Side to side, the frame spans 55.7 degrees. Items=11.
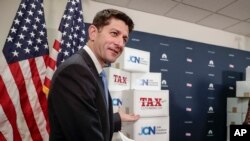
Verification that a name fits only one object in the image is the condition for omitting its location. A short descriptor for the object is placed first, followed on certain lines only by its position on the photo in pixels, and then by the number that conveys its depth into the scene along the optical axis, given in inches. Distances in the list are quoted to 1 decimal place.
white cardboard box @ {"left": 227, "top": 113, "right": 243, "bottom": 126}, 157.2
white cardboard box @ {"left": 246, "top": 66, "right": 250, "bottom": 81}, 158.2
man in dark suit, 33.1
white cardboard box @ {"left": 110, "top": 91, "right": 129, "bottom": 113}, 107.7
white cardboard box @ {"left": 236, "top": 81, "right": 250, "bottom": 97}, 155.3
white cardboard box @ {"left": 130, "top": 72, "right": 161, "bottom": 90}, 113.6
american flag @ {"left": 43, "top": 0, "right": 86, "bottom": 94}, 110.5
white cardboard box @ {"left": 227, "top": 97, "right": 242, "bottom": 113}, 160.1
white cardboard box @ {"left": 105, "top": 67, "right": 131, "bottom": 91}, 104.8
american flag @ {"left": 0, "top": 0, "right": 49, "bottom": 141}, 102.2
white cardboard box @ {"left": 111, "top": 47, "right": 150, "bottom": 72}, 108.1
